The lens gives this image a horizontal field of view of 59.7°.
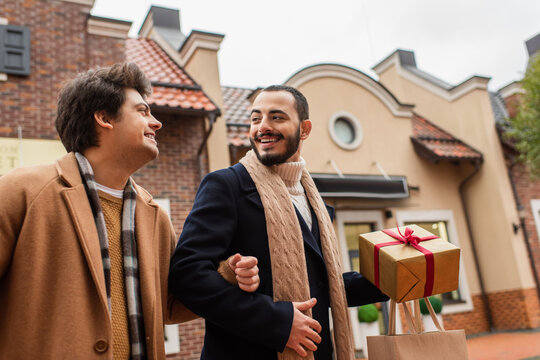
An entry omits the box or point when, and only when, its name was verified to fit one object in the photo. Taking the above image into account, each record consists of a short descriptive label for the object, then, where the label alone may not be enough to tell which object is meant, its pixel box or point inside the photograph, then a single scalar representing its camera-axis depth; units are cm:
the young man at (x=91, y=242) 164
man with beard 185
